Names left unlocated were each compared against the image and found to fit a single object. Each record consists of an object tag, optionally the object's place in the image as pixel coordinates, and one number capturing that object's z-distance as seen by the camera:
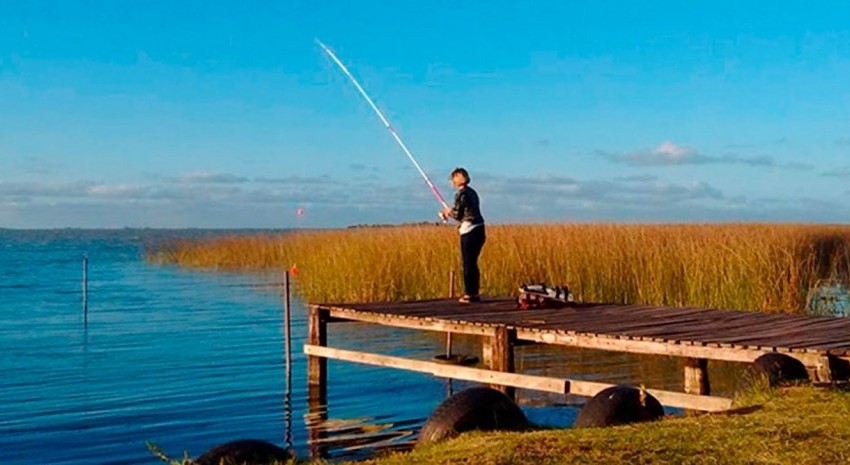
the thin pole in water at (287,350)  13.76
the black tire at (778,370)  8.59
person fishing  13.38
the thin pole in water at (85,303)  25.59
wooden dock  9.69
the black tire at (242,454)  6.72
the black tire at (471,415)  7.60
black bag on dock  13.70
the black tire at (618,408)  7.90
